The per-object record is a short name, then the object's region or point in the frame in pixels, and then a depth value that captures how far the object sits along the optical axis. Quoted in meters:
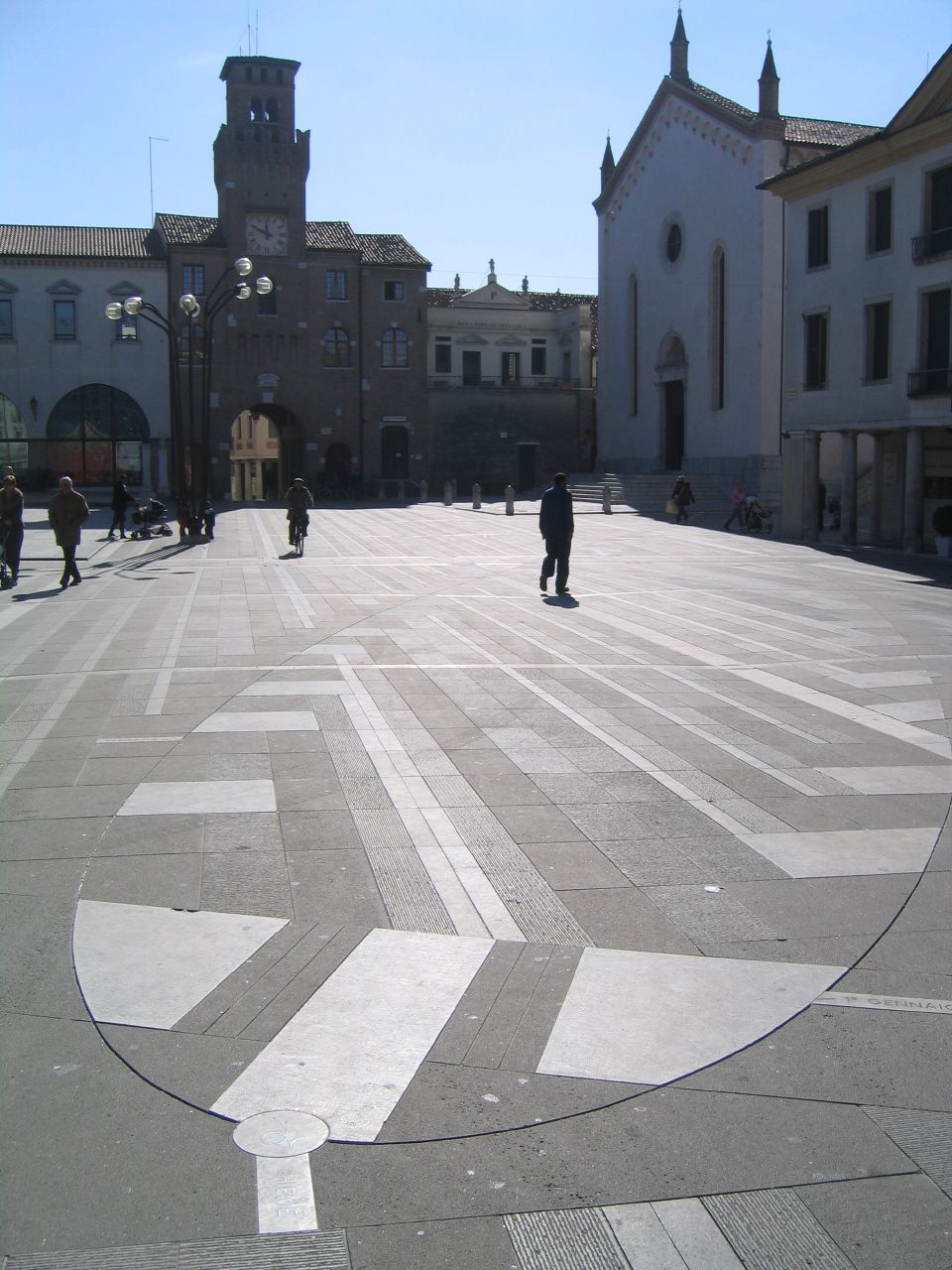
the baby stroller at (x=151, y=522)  32.00
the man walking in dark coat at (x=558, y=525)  18.17
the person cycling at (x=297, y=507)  27.09
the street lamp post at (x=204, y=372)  28.70
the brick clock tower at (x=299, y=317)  55.66
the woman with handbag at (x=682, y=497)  40.19
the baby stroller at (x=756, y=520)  36.41
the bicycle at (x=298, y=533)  27.12
